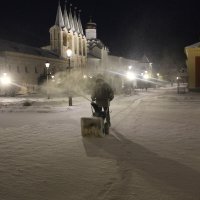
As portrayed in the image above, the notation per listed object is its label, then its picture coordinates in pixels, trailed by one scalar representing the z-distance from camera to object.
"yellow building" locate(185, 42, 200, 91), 27.70
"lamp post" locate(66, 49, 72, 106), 15.84
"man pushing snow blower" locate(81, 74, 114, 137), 7.94
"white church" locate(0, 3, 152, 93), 33.74
